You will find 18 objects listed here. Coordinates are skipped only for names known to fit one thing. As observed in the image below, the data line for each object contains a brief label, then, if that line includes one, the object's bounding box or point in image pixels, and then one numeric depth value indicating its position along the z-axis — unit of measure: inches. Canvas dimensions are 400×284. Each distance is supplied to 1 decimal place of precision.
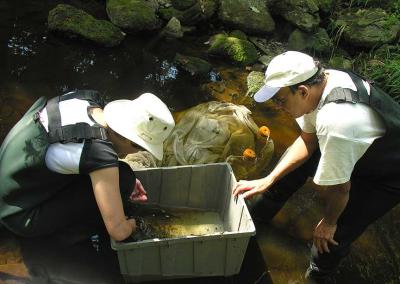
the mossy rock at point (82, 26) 240.5
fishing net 160.2
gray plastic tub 111.9
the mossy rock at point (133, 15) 257.4
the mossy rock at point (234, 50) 248.2
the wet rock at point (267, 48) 256.7
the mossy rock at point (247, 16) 277.1
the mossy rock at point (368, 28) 269.0
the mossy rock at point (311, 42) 267.0
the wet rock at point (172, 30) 264.8
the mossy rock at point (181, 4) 282.2
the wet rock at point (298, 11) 280.2
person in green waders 97.4
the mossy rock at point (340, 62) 249.8
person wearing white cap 97.0
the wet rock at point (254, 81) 222.7
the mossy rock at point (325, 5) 299.1
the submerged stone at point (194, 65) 231.5
